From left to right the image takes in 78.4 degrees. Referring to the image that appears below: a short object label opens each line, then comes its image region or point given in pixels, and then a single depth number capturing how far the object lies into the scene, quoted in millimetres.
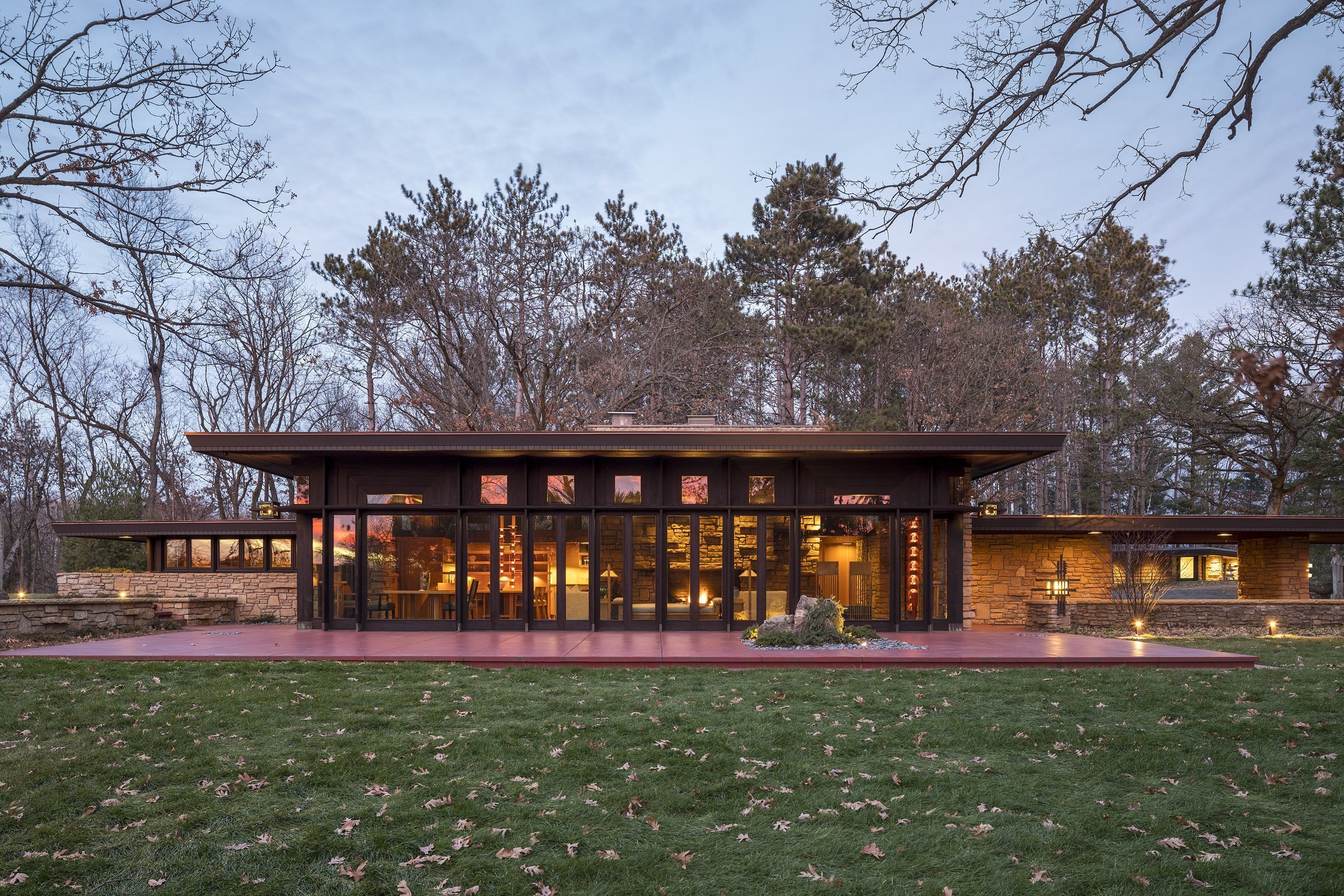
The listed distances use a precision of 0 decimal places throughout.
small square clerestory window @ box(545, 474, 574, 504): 13461
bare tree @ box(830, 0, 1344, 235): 5105
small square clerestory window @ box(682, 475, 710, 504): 13422
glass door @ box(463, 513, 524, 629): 13320
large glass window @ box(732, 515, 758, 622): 13305
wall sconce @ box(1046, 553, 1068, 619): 16797
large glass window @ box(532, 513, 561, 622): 13320
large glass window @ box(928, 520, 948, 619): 13453
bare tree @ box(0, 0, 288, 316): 7066
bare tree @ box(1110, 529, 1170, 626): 15711
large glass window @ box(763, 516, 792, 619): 13312
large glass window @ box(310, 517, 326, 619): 13539
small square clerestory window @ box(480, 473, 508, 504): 13469
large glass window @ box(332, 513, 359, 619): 13391
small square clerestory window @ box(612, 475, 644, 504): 13422
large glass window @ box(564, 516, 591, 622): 13320
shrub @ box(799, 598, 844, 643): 10769
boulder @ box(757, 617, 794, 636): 11062
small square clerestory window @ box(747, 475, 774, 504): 13391
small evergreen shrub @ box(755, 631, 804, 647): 10586
